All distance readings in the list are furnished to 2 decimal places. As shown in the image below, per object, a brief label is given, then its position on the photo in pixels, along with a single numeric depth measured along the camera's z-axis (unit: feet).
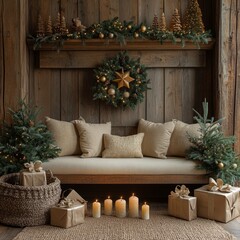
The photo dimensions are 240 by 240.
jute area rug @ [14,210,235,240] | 11.60
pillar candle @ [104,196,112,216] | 13.56
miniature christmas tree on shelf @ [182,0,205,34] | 16.12
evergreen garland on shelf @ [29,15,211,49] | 15.83
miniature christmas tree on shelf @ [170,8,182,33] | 16.16
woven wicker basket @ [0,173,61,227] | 12.37
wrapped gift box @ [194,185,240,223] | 12.85
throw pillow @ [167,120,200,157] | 15.55
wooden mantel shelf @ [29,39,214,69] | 16.51
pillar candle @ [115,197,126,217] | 13.30
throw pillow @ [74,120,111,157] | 15.61
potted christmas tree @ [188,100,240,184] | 14.23
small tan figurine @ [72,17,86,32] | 16.01
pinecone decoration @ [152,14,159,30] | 16.25
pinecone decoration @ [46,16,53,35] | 16.21
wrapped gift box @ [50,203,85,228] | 12.27
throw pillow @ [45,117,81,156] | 15.67
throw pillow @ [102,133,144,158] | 15.39
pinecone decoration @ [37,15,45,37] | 16.17
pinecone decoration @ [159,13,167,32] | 16.21
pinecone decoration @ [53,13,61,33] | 16.25
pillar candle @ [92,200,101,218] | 13.28
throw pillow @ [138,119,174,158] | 15.62
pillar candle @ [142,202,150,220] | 13.07
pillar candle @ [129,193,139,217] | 13.35
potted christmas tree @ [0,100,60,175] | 14.32
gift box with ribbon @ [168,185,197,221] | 12.94
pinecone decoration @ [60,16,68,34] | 16.12
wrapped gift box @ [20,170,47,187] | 12.64
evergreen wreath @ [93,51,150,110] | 16.25
